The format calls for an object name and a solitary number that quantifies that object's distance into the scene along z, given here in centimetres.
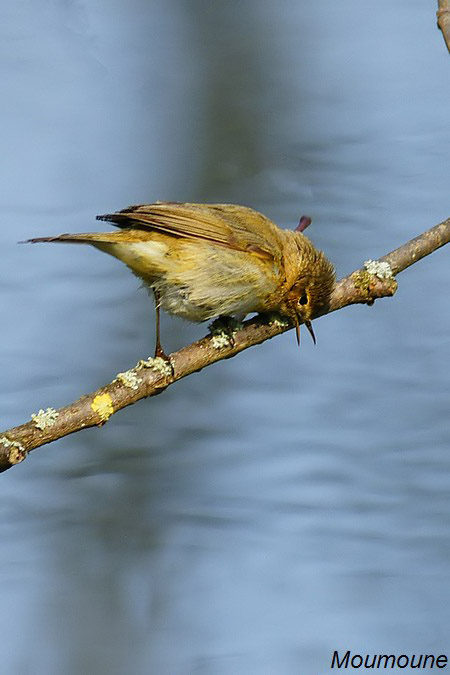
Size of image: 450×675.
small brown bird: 954
